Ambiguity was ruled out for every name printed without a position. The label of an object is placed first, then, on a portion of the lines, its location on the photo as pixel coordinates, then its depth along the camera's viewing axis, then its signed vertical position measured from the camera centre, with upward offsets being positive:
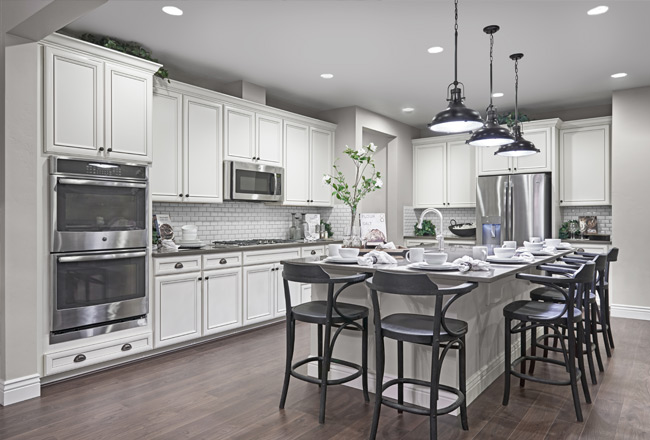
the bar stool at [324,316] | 2.71 -0.61
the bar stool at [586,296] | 3.26 -0.60
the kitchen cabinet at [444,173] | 7.14 +0.78
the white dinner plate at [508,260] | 3.20 -0.29
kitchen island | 2.83 -0.78
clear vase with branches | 3.76 +0.33
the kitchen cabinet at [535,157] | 6.23 +0.91
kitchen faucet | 3.47 -0.18
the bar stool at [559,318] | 2.80 -0.62
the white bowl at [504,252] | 3.38 -0.24
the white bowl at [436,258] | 2.79 -0.24
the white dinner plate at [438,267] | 2.72 -0.29
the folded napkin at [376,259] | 3.08 -0.27
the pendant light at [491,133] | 3.55 +0.69
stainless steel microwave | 5.01 +0.45
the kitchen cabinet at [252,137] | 5.04 +0.99
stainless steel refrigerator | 6.16 +0.17
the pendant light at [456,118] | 2.91 +0.66
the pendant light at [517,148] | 3.98 +0.65
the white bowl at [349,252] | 3.13 -0.22
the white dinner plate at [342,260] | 3.10 -0.28
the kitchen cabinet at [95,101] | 3.31 +0.95
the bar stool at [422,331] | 2.29 -0.60
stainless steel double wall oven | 3.32 -0.21
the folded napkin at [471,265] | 2.72 -0.28
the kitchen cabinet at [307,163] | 5.85 +0.78
